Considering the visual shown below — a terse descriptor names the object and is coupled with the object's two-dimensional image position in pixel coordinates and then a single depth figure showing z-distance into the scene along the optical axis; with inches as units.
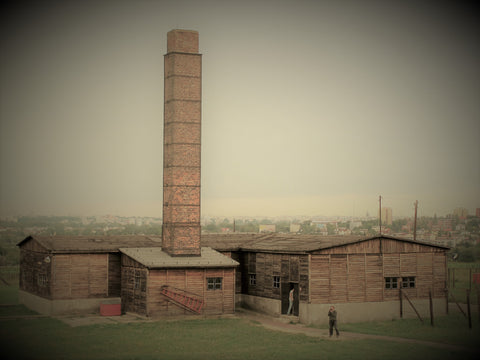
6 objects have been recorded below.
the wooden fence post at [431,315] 1361.5
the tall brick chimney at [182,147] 1569.9
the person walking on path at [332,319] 1231.5
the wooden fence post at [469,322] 1310.2
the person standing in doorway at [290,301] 1453.0
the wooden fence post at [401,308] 1475.1
